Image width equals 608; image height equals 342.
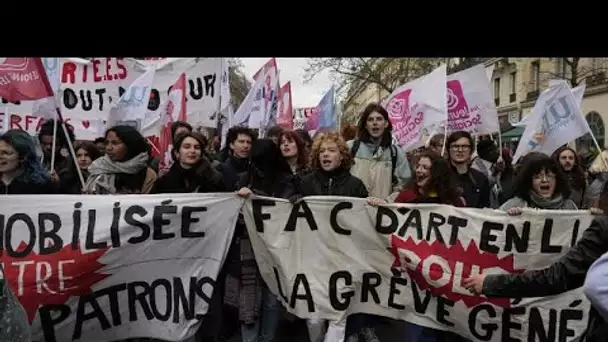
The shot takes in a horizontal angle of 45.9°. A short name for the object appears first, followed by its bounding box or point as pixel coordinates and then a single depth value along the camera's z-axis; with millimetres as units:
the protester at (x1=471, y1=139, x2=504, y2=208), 8232
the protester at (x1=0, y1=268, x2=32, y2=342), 2893
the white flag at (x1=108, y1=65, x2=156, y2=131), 8281
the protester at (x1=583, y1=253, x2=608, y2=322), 2020
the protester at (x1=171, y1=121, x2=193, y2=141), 7577
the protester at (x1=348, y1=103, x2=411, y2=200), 5750
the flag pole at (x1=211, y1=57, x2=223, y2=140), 9156
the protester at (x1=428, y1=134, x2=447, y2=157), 8008
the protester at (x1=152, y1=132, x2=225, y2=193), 4770
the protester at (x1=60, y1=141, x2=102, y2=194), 6168
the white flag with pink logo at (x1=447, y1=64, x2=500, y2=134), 9055
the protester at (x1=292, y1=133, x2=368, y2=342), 4910
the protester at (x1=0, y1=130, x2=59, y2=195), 4574
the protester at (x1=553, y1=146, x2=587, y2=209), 6774
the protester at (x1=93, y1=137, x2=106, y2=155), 8782
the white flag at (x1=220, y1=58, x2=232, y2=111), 9320
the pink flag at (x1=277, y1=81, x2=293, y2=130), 12266
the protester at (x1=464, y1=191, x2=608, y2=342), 2740
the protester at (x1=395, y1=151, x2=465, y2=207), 4750
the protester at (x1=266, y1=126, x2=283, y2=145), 7633
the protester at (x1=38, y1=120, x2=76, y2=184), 7865
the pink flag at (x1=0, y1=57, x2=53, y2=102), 6336
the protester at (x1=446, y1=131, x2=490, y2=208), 5609
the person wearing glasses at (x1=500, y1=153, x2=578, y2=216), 4684
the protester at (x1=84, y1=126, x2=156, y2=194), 4840
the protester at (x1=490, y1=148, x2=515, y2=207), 7102
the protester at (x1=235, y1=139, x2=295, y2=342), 4715
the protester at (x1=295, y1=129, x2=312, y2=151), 7728
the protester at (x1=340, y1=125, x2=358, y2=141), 7217
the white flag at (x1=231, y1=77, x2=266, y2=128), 10383
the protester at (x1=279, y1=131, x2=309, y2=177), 5766
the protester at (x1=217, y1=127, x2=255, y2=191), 6104
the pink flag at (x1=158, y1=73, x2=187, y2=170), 9086
